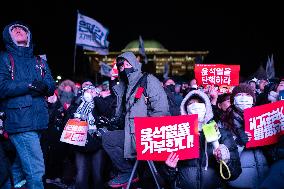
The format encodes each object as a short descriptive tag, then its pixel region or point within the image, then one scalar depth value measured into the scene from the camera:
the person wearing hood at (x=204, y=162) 4.31
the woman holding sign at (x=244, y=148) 4.70
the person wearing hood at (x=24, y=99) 4.69
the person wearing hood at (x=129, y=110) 5.24
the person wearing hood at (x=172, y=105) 6.42
